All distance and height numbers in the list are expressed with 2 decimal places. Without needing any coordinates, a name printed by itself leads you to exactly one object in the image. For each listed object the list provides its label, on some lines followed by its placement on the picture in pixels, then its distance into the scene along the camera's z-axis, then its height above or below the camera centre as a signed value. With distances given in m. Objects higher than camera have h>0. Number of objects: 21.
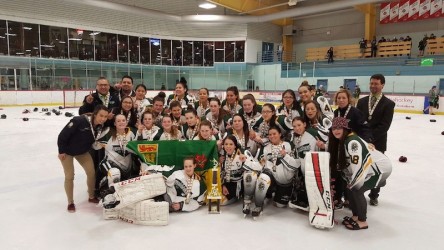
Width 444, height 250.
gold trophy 3.40 -1.08
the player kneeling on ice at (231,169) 3.53 -0.84
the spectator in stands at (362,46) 21.47 +3.12
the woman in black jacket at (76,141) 3.30 -0.51
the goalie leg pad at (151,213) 3.08 -1.14
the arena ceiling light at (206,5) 21.05 +5.63
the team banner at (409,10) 19.48 +5.19
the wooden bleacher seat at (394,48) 20.02 +2.82
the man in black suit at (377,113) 3.60 -0.22
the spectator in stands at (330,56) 22.31 +2.53
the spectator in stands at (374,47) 20.88 +2.96
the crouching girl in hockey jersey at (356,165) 2.94 -0.66
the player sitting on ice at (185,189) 3.41 -1.03
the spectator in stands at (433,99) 14.23 -0.23
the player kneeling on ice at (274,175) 3.34 -0.85
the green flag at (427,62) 16.61 +1.62
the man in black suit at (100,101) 4.03 -0.12
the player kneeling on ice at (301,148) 3.42 -0.58
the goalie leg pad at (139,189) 3.09 -0.94
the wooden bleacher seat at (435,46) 18.69 +2.75
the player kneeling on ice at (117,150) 3.63 -0.65
